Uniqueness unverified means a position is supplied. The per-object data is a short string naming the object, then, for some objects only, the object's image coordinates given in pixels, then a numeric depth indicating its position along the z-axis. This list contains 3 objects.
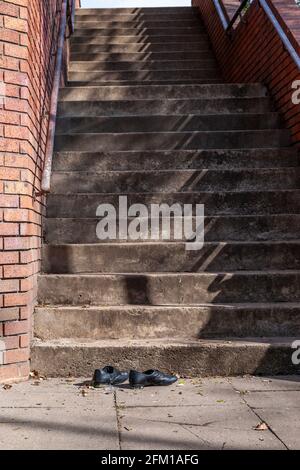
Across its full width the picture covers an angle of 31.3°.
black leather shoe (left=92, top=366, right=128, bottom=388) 3.28
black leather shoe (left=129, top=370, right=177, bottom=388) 3.29
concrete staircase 3.54
